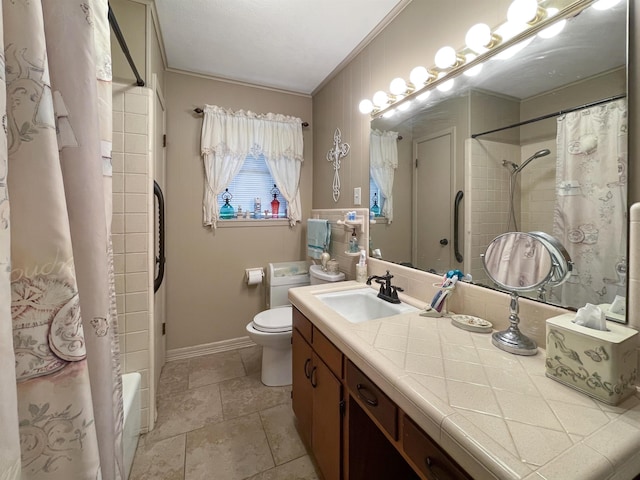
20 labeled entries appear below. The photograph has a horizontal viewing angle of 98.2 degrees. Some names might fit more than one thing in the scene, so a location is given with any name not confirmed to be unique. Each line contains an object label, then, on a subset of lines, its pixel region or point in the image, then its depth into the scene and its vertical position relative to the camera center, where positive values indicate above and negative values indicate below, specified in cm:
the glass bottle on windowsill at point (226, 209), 256 +22
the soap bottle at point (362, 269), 185 -25
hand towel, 231 -3
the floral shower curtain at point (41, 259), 40 -4
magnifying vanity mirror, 87 -13
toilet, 193 -72
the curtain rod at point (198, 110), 240 +107
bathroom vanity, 52 -40
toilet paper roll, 258 -40
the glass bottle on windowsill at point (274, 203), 275 +30
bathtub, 126 -89
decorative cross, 229 +65
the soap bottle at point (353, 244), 199 -8
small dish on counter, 103 -35
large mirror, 82 +28
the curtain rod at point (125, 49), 108 +85
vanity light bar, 95 +76
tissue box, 63 -31
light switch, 203 +27
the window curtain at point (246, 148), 243 +78
